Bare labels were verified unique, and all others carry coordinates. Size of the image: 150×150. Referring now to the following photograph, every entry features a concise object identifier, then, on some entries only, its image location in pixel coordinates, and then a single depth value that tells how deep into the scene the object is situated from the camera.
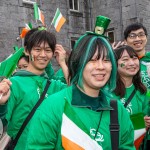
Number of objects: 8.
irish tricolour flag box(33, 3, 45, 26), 3.95
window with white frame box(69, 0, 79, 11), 12.43
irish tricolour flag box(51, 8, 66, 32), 4.14
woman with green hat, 1.84
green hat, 2.11
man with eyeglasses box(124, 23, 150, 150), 3.81
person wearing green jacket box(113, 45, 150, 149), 3.22
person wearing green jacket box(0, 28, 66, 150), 2.71
